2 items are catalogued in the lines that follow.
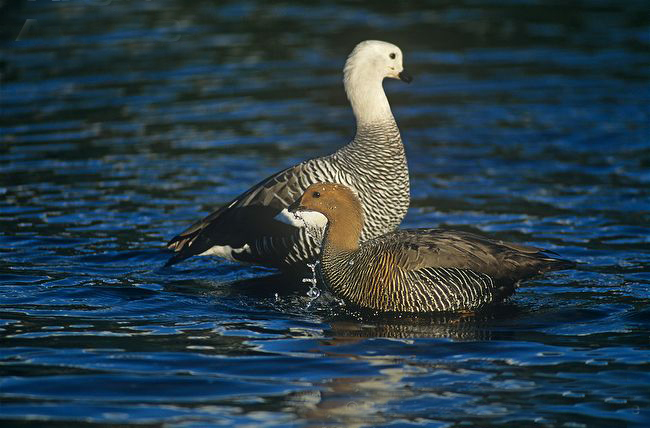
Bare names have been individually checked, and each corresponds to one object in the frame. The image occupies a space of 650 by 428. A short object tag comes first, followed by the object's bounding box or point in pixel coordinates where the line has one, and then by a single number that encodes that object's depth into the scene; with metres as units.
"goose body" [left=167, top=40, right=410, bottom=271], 21.28
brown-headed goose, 18.59
